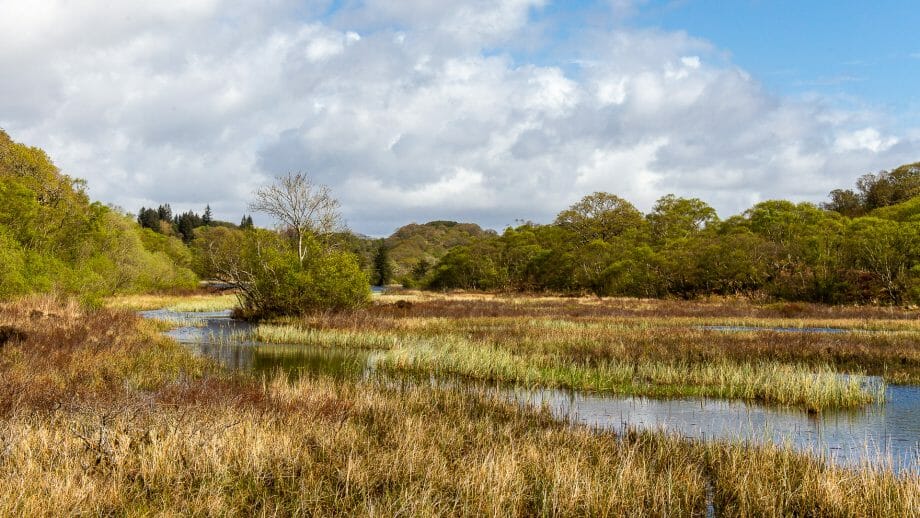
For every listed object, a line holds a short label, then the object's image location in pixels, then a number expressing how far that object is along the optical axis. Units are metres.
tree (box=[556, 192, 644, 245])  97.75
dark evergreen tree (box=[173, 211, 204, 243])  166.95
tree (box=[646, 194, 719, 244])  92.00
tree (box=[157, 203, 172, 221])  188.39
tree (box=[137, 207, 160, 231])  152.62
